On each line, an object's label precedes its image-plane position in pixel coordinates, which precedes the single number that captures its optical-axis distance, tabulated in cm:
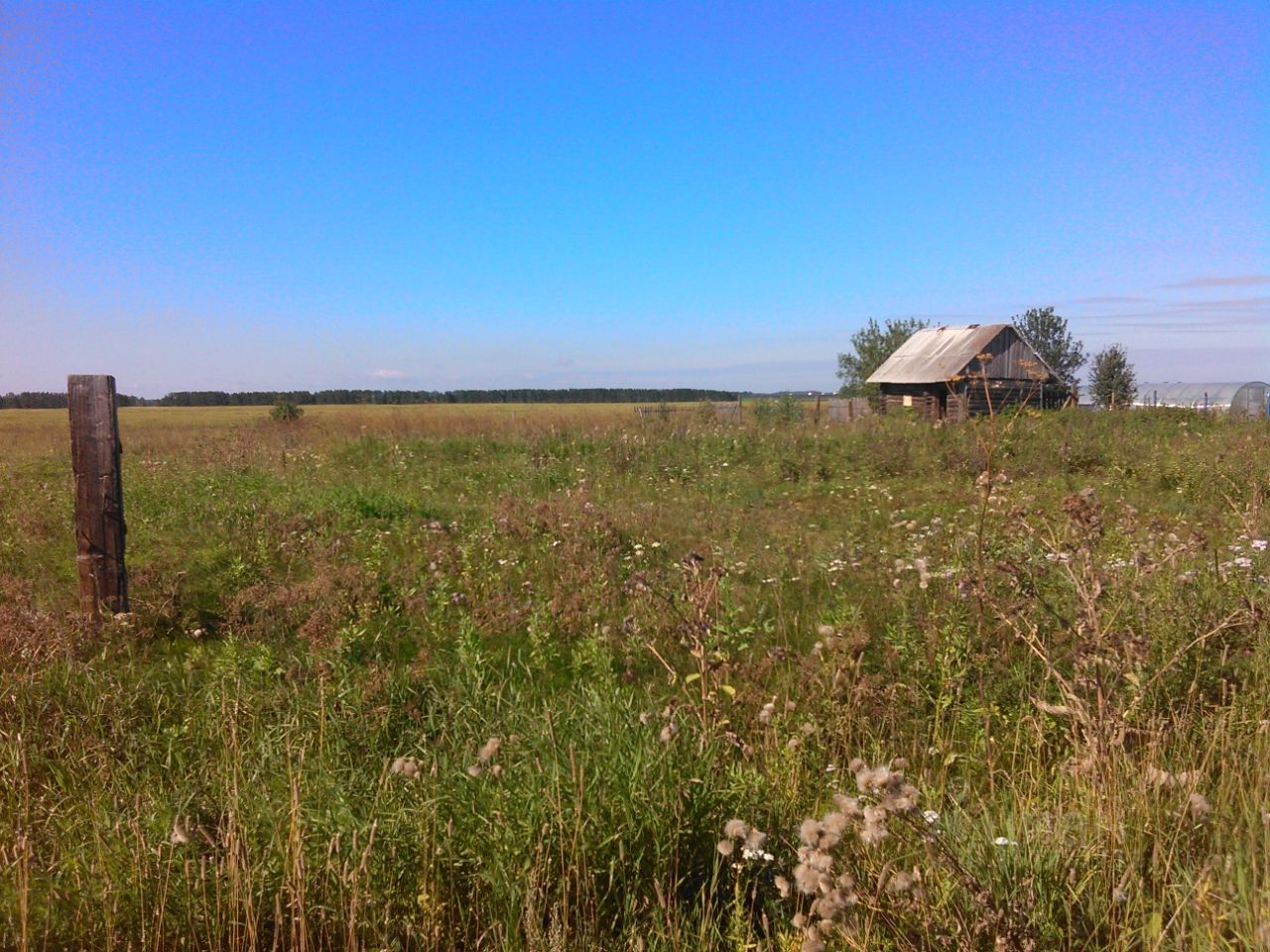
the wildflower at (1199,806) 202
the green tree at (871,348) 5550
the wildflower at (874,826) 163
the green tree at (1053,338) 5725
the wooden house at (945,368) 2523
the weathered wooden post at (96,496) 478
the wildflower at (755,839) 184
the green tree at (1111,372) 4603
